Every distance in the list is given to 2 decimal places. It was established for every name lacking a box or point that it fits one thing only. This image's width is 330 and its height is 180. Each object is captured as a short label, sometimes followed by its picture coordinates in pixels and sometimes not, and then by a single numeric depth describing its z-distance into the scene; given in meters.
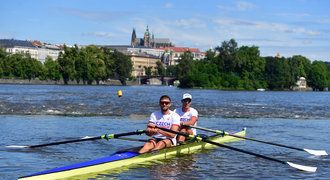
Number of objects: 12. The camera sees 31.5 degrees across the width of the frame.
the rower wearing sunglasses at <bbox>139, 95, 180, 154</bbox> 15.03
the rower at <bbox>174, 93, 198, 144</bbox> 17.50
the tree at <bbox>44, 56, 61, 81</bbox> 143.75
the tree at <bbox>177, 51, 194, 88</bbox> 140.50
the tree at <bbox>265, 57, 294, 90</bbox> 148.62
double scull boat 12.06
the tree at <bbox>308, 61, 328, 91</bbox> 179.38
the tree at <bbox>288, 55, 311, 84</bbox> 157.25
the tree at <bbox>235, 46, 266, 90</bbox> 137.88
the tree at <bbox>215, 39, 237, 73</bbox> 136.88
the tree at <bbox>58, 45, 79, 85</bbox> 140.75
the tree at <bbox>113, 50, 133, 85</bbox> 168.84
